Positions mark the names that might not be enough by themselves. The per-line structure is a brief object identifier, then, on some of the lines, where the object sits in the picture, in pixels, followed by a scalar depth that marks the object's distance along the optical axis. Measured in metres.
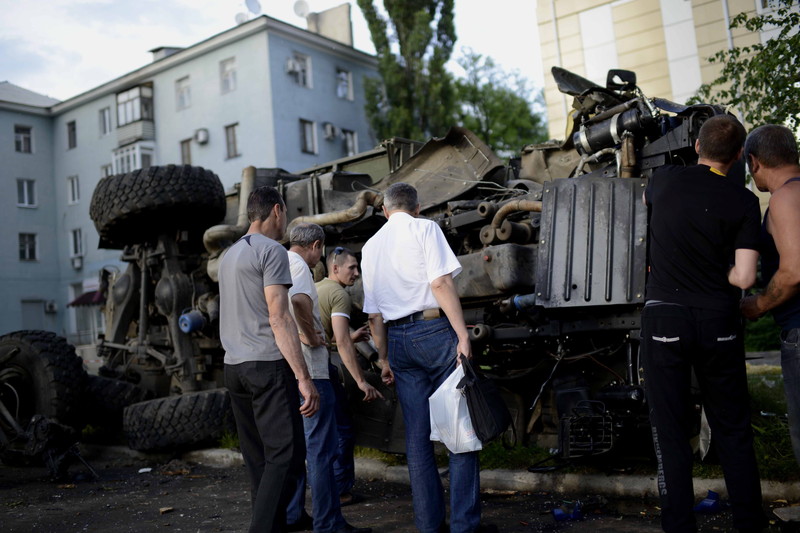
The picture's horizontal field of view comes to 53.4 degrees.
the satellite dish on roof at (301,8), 33.12
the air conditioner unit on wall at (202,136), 30.48
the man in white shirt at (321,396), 4.59
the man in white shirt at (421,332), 4.23
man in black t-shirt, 3.66
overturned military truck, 5.47
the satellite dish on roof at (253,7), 30.30
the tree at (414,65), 28.28
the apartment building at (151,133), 29.31
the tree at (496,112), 28.56
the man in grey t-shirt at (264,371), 4.07
